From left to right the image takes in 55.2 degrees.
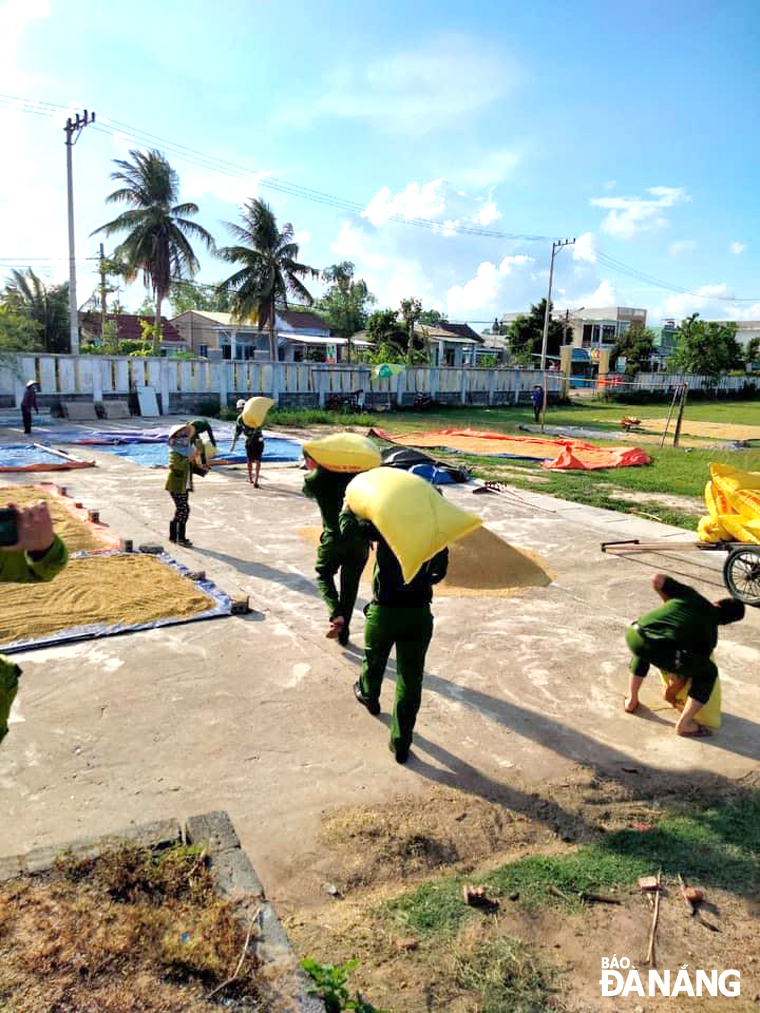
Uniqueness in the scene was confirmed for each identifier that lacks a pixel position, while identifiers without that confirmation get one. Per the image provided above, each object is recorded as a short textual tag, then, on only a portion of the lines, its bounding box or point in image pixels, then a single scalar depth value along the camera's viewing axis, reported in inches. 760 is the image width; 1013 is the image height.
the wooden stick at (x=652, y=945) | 121.5
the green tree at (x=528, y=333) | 2175.2
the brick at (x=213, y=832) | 129.4
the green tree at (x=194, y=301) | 2662.4
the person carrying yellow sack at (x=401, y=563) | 172.1
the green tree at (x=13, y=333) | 917.4
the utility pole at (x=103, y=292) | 1523.1
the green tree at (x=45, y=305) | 1444.4
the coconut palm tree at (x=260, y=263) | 1413.6
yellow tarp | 309.6
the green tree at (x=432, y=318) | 2632.9
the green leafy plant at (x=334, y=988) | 102.3
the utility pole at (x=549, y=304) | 1680.6
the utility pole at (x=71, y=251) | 1067.7
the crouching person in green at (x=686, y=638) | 193.5
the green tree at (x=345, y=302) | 2390.5
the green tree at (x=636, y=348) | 2142.0
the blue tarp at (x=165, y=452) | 649.6
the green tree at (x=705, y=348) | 2033.7
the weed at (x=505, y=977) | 111.2
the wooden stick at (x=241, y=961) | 100.9
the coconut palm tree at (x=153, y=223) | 1326.3
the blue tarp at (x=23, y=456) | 610.5
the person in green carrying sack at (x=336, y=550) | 238.7
